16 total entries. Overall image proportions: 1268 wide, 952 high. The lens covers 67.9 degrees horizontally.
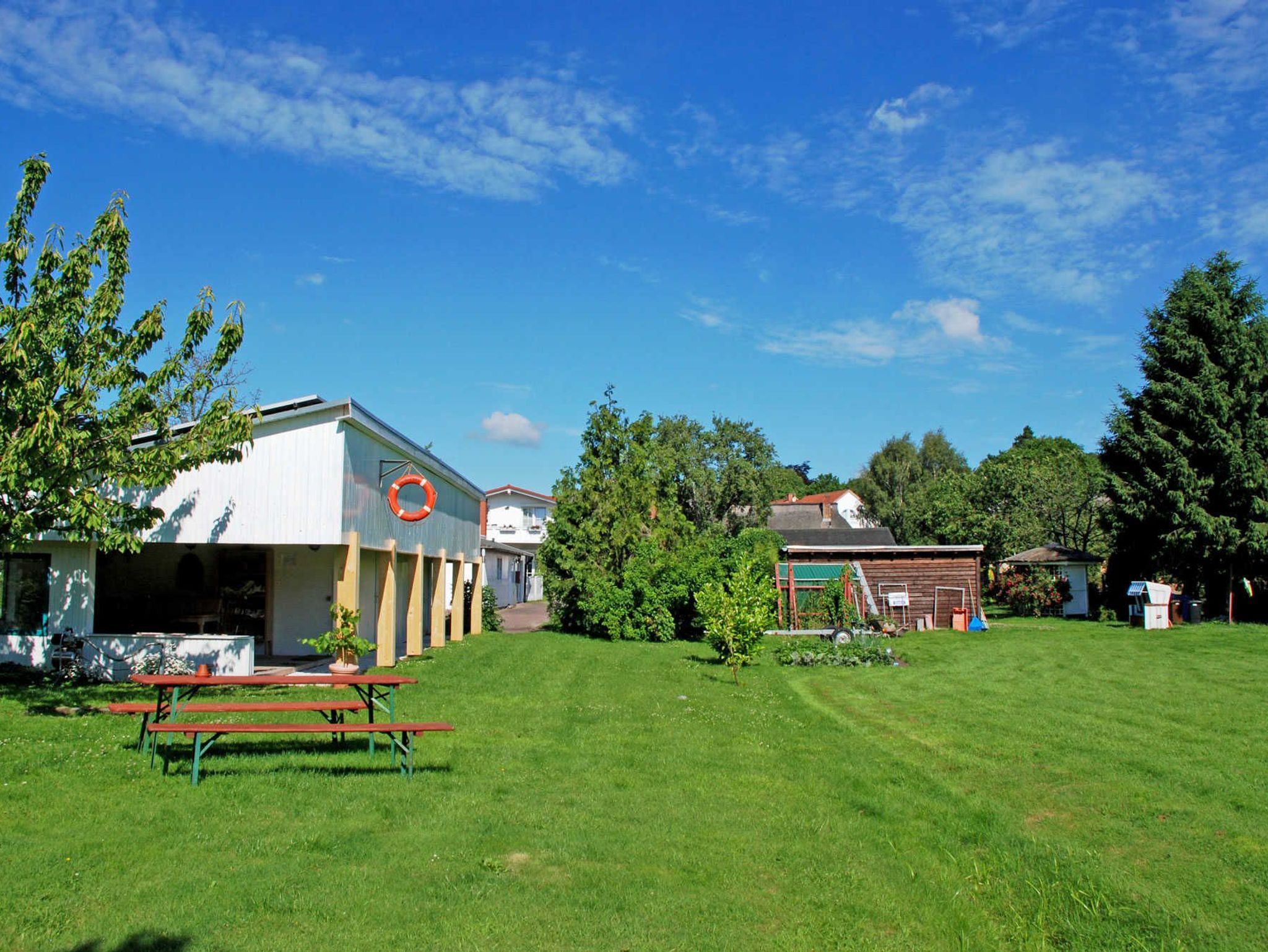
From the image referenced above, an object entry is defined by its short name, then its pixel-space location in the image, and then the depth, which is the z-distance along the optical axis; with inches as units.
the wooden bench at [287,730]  327.6
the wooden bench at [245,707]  338.3
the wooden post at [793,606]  1171.3
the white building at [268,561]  636.7
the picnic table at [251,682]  345.1
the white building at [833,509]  2977.4
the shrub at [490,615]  1307.8
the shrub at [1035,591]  1416.1
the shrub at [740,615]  705.0
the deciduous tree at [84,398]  455.5
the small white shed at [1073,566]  1438.2
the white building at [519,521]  2482.8
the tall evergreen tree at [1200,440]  1173.1
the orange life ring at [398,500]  722.8
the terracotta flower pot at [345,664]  611.5
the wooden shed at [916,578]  1238.9
